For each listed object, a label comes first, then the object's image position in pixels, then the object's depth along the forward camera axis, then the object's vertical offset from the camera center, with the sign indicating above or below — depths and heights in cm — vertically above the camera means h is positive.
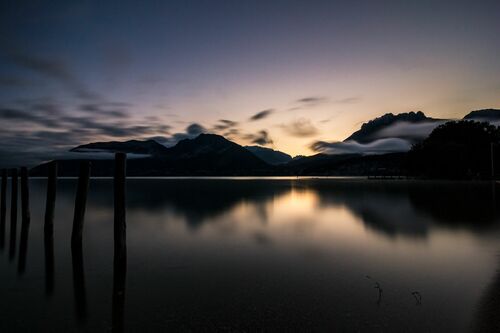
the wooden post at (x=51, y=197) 1823 -121
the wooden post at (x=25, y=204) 1947 -194
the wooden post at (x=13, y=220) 1466 -297
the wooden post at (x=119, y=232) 958 -201
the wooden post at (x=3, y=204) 2106 -202
